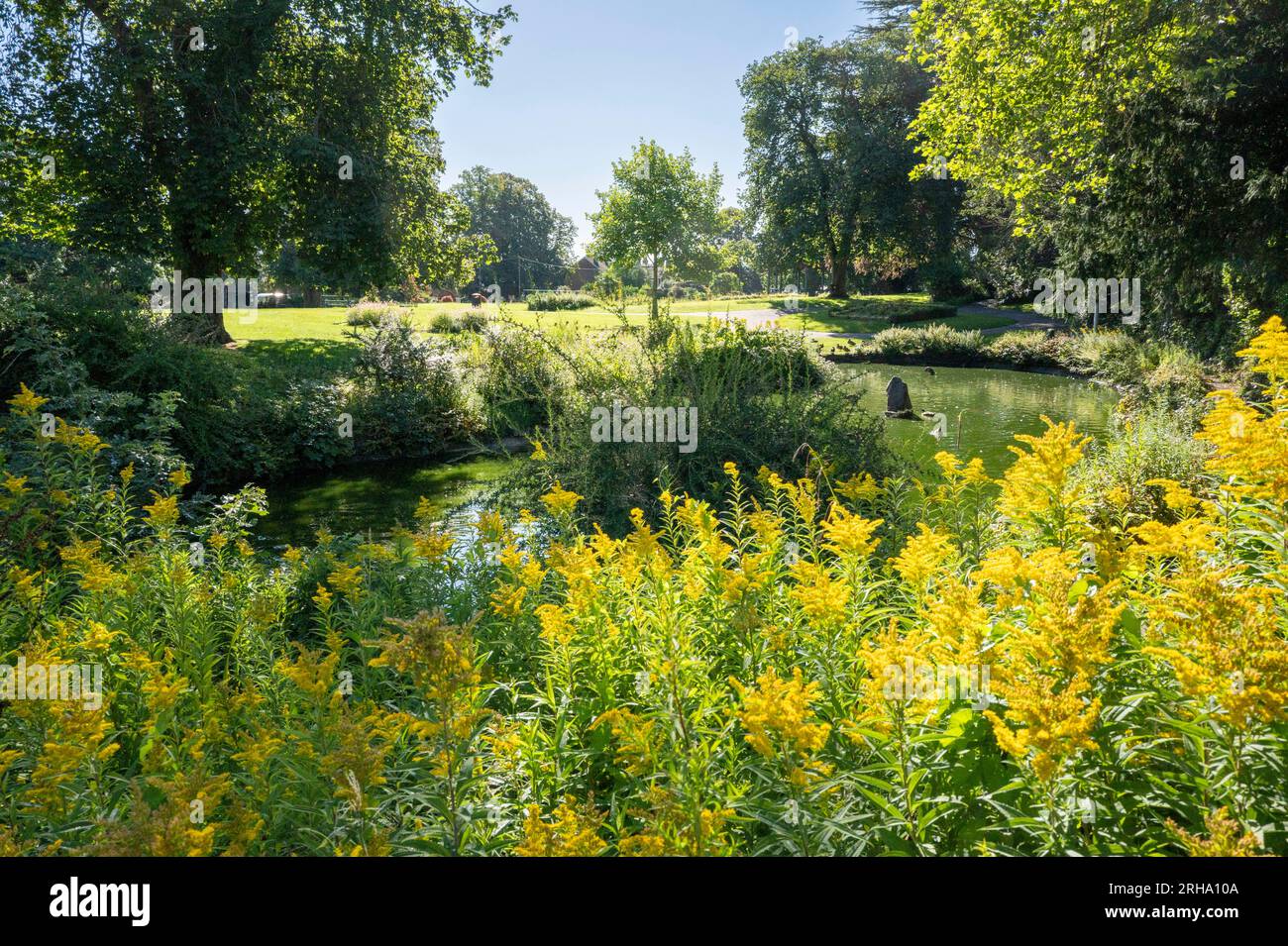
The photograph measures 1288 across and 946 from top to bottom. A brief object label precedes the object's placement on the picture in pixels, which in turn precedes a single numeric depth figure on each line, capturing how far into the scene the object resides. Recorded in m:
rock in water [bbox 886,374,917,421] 14.44
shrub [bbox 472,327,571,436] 13.15
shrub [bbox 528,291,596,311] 41.14
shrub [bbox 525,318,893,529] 7.53
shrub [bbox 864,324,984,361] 24.00
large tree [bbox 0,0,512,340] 16.09
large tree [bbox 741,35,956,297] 37.53
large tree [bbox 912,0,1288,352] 13.08
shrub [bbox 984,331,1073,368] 22.08
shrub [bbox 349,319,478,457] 13.54
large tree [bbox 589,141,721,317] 34.00
